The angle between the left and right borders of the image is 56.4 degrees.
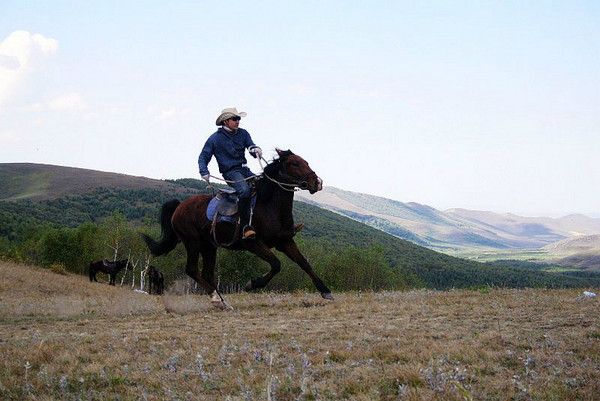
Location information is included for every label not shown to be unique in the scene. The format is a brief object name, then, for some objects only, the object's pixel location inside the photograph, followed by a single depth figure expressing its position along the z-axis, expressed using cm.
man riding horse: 1377
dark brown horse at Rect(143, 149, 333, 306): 1322
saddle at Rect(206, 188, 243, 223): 1362
